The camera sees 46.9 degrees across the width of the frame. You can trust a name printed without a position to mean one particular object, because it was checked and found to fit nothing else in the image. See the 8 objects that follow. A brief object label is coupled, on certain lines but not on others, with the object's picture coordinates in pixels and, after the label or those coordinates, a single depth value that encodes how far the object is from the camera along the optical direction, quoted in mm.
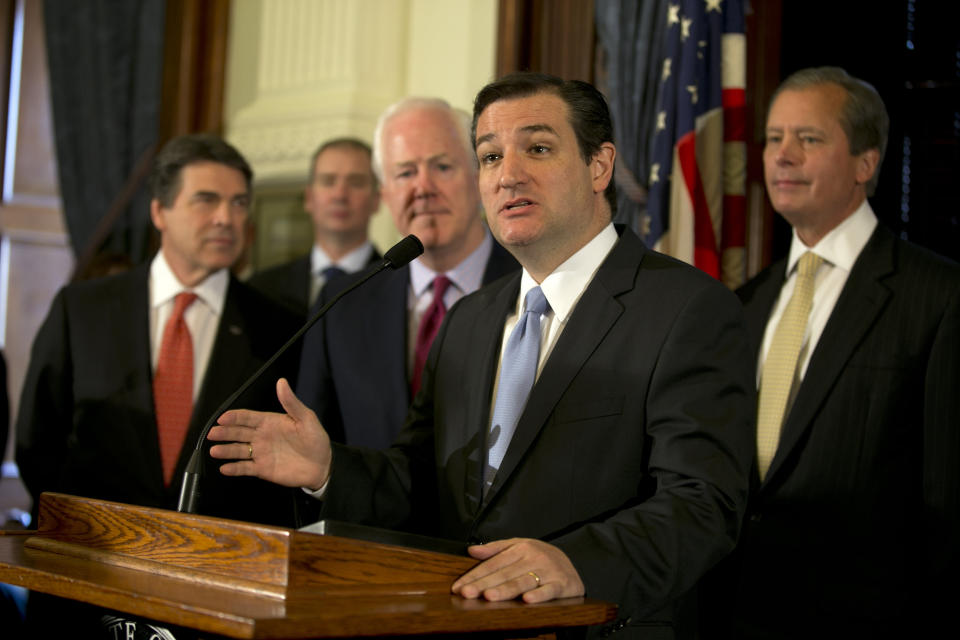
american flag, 3350
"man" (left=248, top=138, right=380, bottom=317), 4121
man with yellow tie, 2461
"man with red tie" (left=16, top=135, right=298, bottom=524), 3092
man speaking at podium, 1713
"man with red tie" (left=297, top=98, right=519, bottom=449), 2979
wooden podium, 1270
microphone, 1897
